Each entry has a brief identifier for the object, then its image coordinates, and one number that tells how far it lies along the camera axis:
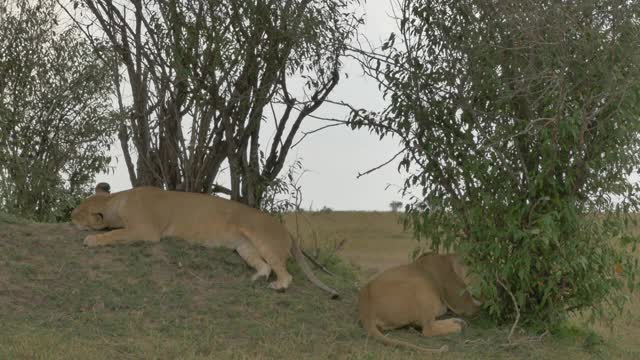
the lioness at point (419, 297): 17.61
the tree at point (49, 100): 32.12
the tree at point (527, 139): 16.97
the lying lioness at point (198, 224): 19.72
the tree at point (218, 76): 22.02
